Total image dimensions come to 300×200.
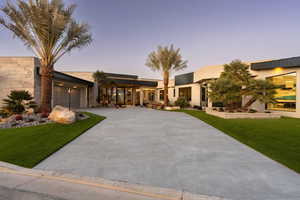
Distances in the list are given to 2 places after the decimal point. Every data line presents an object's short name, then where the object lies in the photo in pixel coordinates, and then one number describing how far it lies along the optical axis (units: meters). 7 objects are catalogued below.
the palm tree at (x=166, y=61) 20.38
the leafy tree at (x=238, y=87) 12.41
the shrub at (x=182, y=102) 21.86
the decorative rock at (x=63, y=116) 8.15
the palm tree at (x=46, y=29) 9.19
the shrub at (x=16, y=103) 9.25
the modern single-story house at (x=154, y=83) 12.45
